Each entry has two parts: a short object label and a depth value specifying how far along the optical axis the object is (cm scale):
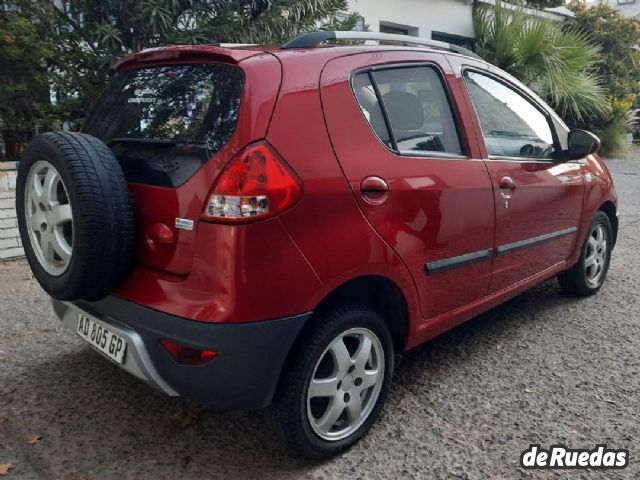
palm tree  984
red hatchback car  196
